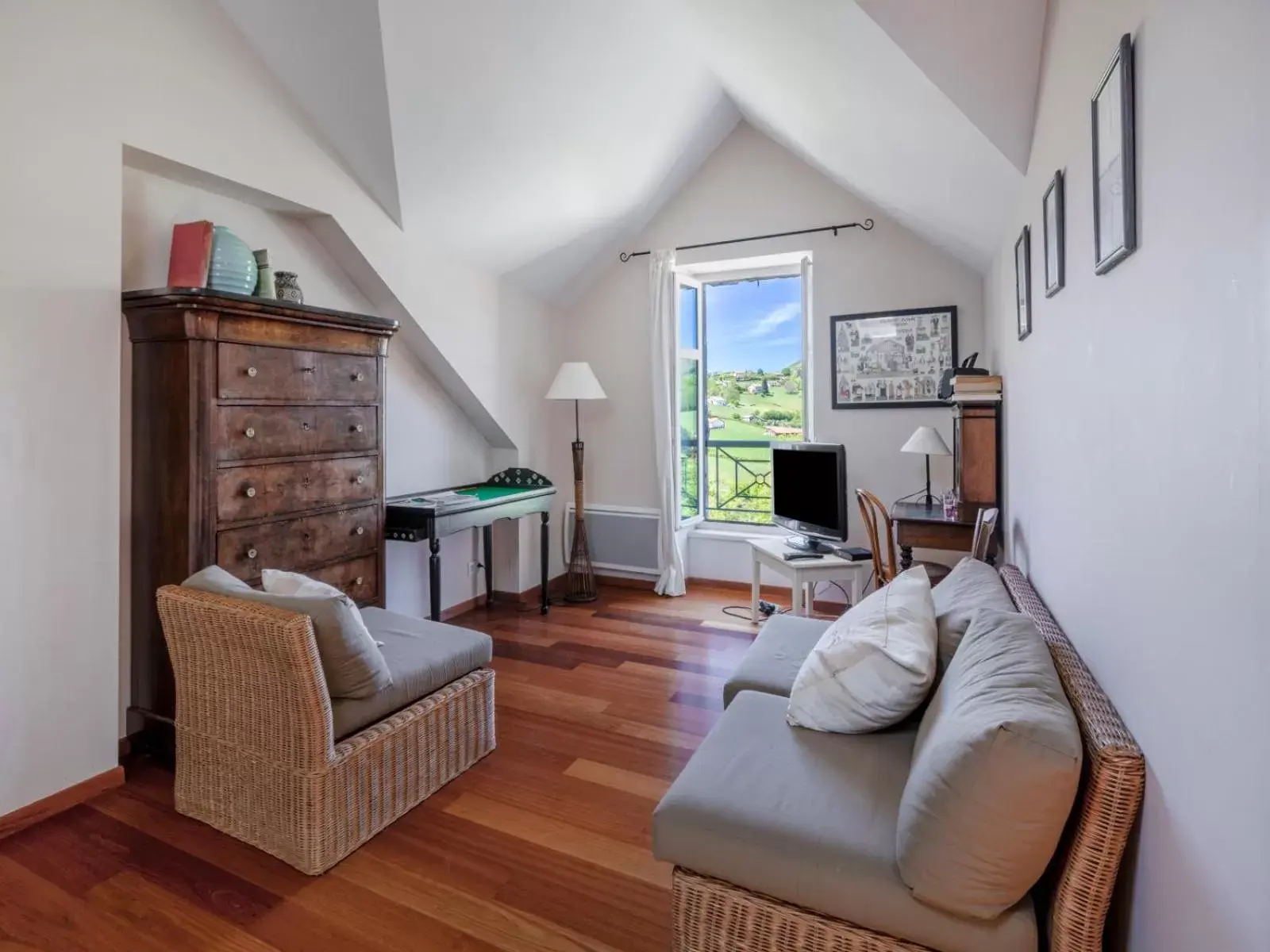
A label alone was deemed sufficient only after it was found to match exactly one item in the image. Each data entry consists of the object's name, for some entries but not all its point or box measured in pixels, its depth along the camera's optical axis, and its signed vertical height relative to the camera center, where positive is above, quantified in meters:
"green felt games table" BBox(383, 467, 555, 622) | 3.33 -0.20
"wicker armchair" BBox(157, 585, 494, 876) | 1.85 -0.80
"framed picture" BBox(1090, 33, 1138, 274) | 1.15 +0.55
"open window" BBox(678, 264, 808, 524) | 4.91 +0.62
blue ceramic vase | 2.54 +0.79
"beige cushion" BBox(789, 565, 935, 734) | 1.63 -0.50
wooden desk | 3.31 -0.30
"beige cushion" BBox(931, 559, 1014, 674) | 1.80 -0.38
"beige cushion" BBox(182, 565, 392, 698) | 1.91 -0.47
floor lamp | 4.53 -0.56
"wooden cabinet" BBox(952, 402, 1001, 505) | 3.26 +0.08
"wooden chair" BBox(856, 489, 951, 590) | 3.46 -0.41
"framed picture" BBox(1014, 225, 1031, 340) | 2.37 +0.68
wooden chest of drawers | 2.32 +0.11
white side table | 3.69 -0.55
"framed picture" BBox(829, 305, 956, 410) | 4.10 +0.70
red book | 2.47 +0.79
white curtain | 4.68 +0.43
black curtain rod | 4.24 +1.54
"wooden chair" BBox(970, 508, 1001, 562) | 2.85 -0.27
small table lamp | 3.65 +0.14
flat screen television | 3.81 -0.13
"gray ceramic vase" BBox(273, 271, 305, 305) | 2.82 +0.78
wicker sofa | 1.08 -0.70
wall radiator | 4.88 -0.48
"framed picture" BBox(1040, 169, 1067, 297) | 1.74 +0.62
